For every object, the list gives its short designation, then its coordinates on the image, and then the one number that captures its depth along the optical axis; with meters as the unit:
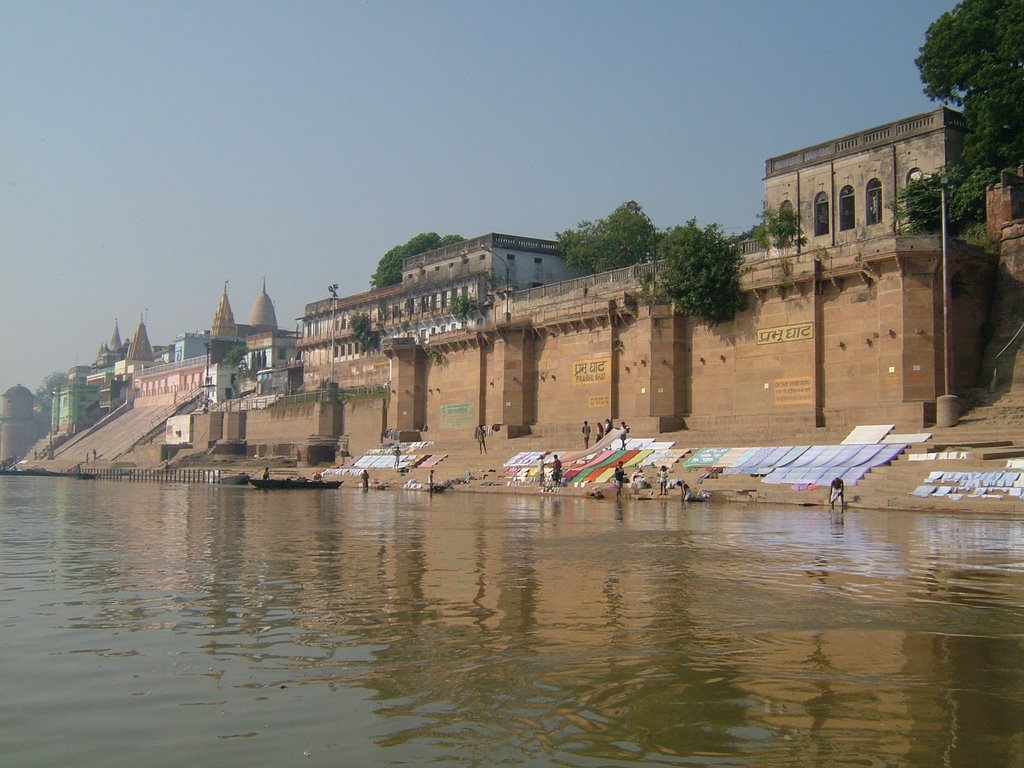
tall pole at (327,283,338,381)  67.81
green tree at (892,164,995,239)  31.25
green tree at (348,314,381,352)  66.56
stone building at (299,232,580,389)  54.66
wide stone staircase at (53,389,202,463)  85.66
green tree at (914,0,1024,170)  32.47
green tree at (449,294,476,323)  55.01
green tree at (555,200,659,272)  53.25
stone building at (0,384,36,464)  145.62
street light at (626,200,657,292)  53.59
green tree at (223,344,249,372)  86.19
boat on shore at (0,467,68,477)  79.61
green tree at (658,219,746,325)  34.44
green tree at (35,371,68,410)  173.43
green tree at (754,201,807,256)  35.81
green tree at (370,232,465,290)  72.44
